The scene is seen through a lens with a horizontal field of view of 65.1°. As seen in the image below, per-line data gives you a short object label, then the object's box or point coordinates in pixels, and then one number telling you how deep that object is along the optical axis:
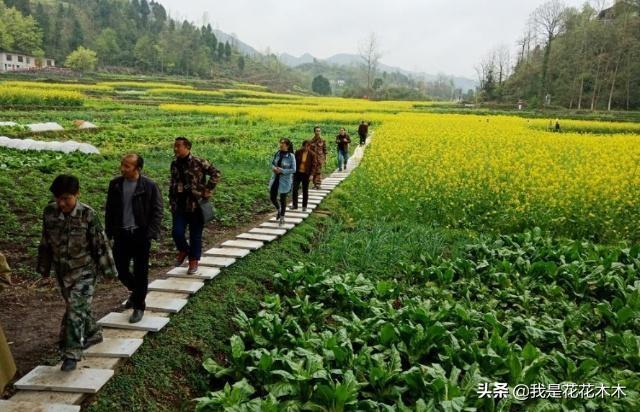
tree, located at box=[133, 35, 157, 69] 92.81
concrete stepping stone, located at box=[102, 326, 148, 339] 5.03
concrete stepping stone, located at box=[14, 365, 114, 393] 4.12
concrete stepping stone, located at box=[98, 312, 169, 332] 5.20
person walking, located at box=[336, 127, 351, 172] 16.29
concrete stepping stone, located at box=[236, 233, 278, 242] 8.80
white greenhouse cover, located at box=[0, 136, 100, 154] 16.34
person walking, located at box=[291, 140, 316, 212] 10.58
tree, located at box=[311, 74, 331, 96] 111.75
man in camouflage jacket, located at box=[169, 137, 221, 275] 6.54
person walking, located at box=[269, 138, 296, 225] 9.45
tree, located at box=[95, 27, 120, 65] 91.31
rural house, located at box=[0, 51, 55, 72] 78.50
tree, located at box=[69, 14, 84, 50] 91.69
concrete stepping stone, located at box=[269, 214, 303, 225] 10.22
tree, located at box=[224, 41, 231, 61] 118.25
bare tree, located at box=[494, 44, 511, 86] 90.91
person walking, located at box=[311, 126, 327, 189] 11.73
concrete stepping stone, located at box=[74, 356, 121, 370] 4.47
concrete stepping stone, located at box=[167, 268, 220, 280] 6.73
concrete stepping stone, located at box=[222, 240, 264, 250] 8.29
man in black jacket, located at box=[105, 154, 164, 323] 5.22
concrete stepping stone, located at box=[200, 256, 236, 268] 7.29
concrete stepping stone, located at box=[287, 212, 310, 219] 10.72
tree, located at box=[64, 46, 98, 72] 80.06
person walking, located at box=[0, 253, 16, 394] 3.76
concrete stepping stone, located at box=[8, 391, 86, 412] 4.00
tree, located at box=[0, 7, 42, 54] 78.81
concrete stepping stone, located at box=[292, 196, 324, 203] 12.22
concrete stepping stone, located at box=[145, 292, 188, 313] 5.70
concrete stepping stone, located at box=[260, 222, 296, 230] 9.70
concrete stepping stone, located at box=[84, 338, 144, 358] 4.65
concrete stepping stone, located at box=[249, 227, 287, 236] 9.21
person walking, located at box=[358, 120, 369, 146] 21.97
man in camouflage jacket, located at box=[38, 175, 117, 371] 4.34
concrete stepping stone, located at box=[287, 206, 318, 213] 11.24
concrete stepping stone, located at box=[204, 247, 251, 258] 7.79
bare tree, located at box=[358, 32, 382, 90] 101.16
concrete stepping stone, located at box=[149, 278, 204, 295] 6.23
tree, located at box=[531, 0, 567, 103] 56.75
